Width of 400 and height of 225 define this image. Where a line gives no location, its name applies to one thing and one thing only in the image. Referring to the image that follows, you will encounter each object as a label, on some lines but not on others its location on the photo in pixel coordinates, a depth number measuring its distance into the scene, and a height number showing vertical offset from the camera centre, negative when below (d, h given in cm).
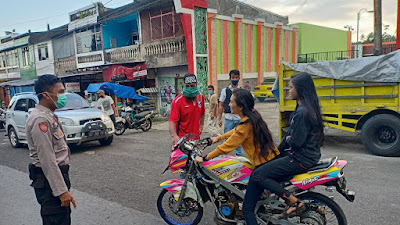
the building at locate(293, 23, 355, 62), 2303 +348
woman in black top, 260 -64
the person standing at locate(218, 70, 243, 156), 543 -44
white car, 758 -98
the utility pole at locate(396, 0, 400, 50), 866 +131
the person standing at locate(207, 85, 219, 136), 783 -82
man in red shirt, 376 -39
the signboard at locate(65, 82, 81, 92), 2059 +3
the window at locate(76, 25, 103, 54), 1939 +332
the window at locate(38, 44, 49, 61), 2470 +313
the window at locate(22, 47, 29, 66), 2712 +313
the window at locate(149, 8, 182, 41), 1490 +328
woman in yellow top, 280 -58
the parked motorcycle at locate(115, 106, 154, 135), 1078 -147
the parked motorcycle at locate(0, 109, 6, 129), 1470 -162
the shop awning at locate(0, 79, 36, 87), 2390 +46
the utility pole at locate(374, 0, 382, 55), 874 +166
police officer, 232 -58
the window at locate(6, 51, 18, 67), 2934 +322
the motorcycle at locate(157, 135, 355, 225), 266 -116
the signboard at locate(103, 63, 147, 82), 1595 +74
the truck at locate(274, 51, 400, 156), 577 -42
